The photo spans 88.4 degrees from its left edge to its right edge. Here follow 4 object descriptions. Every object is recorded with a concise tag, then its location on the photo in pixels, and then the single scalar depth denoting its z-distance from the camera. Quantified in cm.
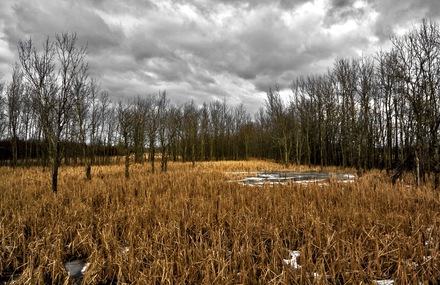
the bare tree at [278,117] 2430
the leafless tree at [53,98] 629
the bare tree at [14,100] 1879
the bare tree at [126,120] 1020
